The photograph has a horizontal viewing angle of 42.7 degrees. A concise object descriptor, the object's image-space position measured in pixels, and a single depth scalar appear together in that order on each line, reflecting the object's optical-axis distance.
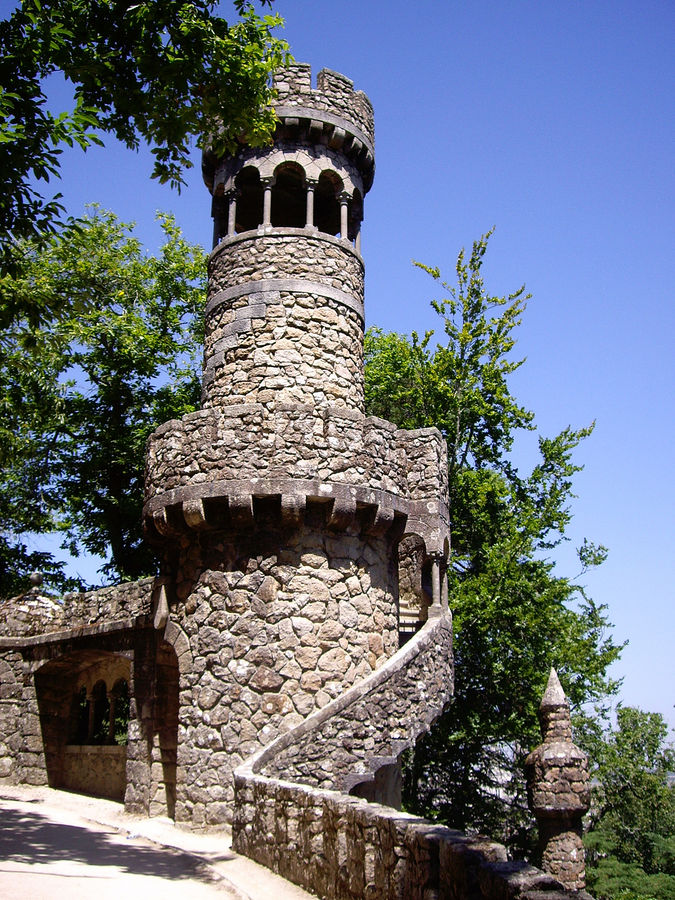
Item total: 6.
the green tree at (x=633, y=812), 20.88
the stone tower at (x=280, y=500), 10.54
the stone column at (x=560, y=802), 9.53
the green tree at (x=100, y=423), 20.86
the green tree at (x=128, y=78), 8.51
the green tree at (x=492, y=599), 18.39
